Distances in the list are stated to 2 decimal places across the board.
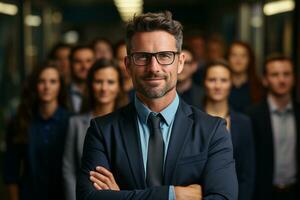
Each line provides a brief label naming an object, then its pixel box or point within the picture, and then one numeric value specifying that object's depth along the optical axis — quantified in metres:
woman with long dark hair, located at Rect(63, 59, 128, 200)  5.82
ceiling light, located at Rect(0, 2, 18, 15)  9.31
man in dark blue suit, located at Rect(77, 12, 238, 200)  3.63
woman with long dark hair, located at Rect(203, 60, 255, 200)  5.99
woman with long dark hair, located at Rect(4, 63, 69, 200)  6.19
